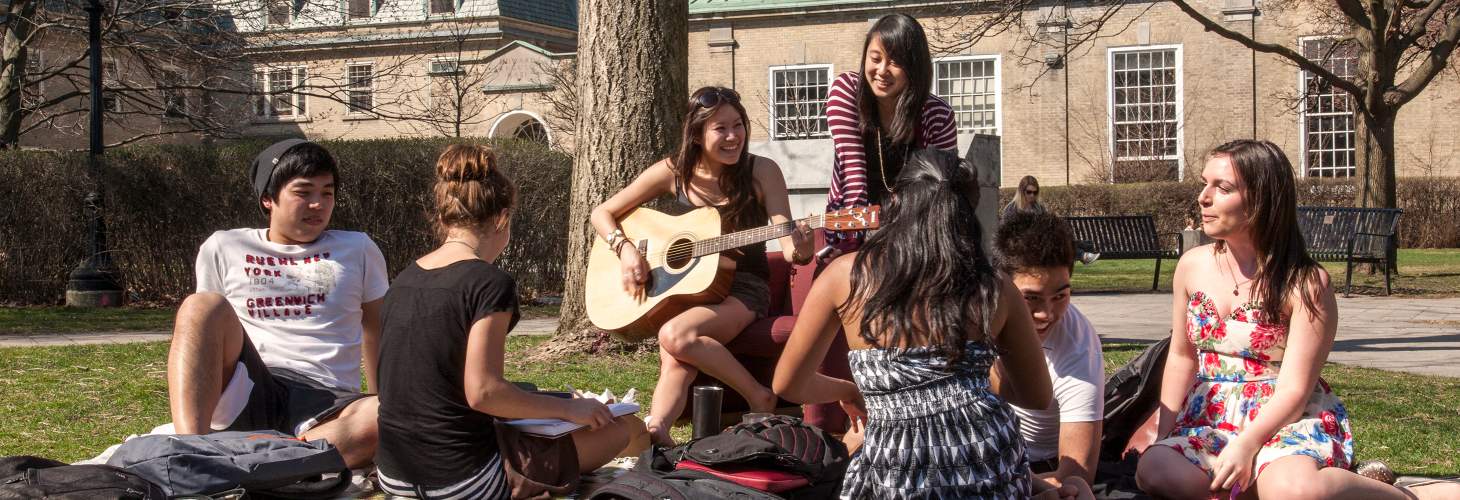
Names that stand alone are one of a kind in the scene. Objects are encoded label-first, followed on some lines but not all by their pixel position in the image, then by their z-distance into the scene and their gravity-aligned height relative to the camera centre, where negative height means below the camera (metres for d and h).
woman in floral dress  3.57 -0.37
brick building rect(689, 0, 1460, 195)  29.20 +3.50
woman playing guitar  5.06 +0.09
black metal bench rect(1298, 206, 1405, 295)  15.04 +0.01
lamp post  13.18 -0.36
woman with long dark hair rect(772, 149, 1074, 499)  3.08 -0.26
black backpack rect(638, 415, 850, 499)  3.71 -0.64
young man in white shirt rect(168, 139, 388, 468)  4.34 -0.22
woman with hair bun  3.74 -0.40
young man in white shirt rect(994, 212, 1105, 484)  3.65 -0.29
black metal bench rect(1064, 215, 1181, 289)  16.05 +0.00
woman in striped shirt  4.96 +0.48
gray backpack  3.58 -0.65
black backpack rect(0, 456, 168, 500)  3.34 -0.65
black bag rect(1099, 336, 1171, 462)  4.24 -0.55
